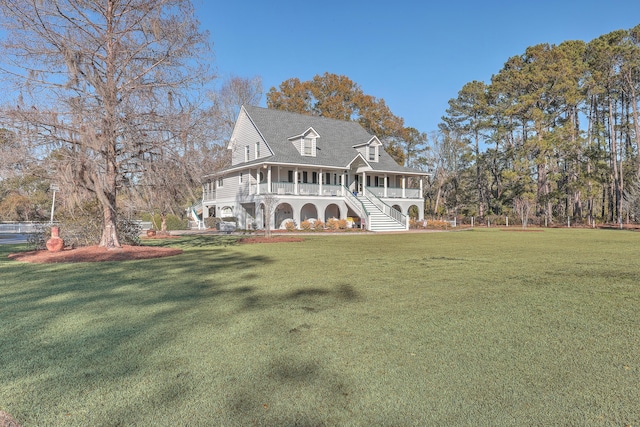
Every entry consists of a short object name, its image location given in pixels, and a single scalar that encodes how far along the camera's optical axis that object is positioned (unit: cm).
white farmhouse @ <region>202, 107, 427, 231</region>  2581
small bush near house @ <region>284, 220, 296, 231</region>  2477
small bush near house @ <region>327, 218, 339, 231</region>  2499
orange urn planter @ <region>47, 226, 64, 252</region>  1164
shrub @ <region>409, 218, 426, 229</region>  2898
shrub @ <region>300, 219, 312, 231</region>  2471
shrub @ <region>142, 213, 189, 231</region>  3039
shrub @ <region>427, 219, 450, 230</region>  2919
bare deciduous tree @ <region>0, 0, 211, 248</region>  1012
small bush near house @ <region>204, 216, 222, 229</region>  2838
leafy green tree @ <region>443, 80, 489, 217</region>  4153
